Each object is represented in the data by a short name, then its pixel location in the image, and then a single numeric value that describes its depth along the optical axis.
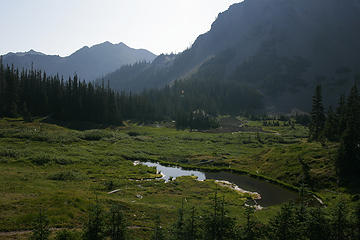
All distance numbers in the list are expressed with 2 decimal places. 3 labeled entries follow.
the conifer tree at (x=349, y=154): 46.22
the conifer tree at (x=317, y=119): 82.53
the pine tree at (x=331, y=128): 81.68
